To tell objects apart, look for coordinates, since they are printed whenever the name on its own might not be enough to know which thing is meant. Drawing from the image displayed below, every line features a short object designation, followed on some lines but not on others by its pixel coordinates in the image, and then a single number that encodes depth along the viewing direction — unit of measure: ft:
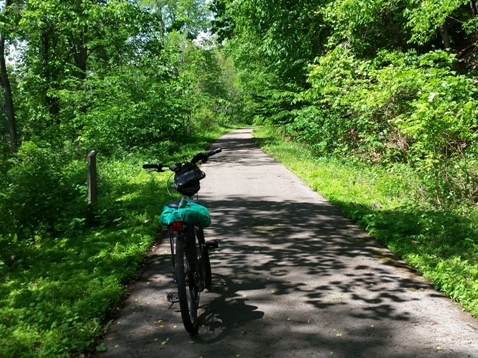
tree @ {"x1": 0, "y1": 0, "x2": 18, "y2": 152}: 62.69
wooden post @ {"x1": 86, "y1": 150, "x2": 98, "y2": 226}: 25.09
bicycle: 11.84
